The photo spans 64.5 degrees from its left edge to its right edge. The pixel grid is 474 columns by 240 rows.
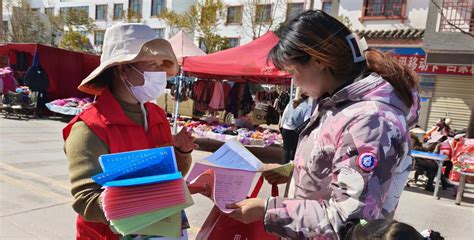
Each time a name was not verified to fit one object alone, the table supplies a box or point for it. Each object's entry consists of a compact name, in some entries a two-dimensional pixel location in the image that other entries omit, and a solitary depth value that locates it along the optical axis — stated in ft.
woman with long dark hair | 3.45
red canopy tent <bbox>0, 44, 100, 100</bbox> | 40.21
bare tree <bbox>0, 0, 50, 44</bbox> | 123.54
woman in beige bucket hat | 4.44
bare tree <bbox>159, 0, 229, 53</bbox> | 90.38
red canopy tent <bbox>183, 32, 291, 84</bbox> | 26.18
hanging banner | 48.98
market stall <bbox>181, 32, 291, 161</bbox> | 26.37
